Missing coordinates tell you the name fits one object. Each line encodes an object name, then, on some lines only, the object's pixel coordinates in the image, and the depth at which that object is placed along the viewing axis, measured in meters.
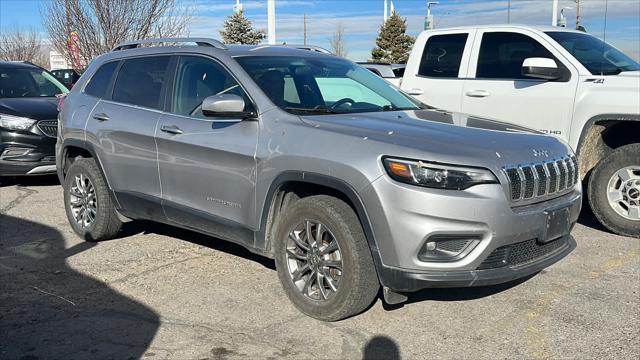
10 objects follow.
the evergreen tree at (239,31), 33.84
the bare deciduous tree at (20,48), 32.77
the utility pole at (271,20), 15.88
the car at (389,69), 11.44
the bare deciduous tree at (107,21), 15.16
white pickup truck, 6.11
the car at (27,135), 8.52
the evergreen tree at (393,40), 43.62
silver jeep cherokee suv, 3.51
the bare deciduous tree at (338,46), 51.91
